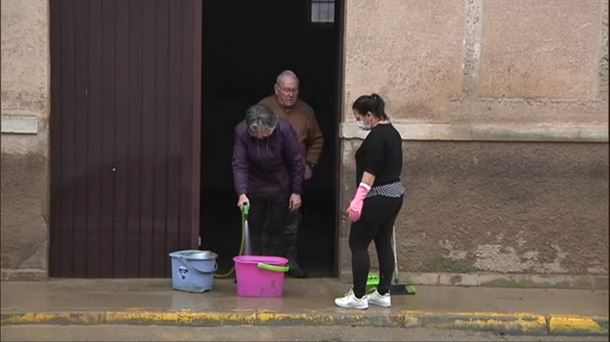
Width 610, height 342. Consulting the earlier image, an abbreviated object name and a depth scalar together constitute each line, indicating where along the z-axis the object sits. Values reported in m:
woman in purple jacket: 12.79
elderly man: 13.73
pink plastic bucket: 12.32
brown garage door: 13.37
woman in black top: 11.30
